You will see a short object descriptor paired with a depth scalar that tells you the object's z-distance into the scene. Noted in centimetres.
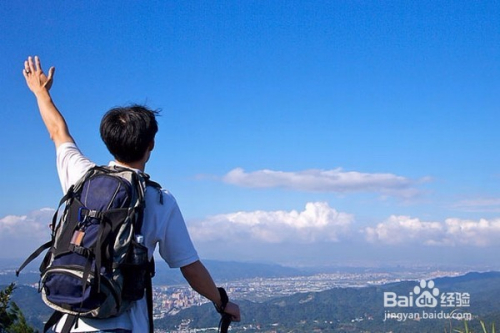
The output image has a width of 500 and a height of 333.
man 228
